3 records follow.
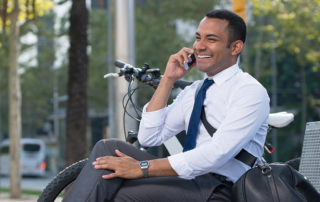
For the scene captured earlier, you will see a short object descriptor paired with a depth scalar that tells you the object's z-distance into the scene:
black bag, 4.62
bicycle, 6.64
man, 4.91
